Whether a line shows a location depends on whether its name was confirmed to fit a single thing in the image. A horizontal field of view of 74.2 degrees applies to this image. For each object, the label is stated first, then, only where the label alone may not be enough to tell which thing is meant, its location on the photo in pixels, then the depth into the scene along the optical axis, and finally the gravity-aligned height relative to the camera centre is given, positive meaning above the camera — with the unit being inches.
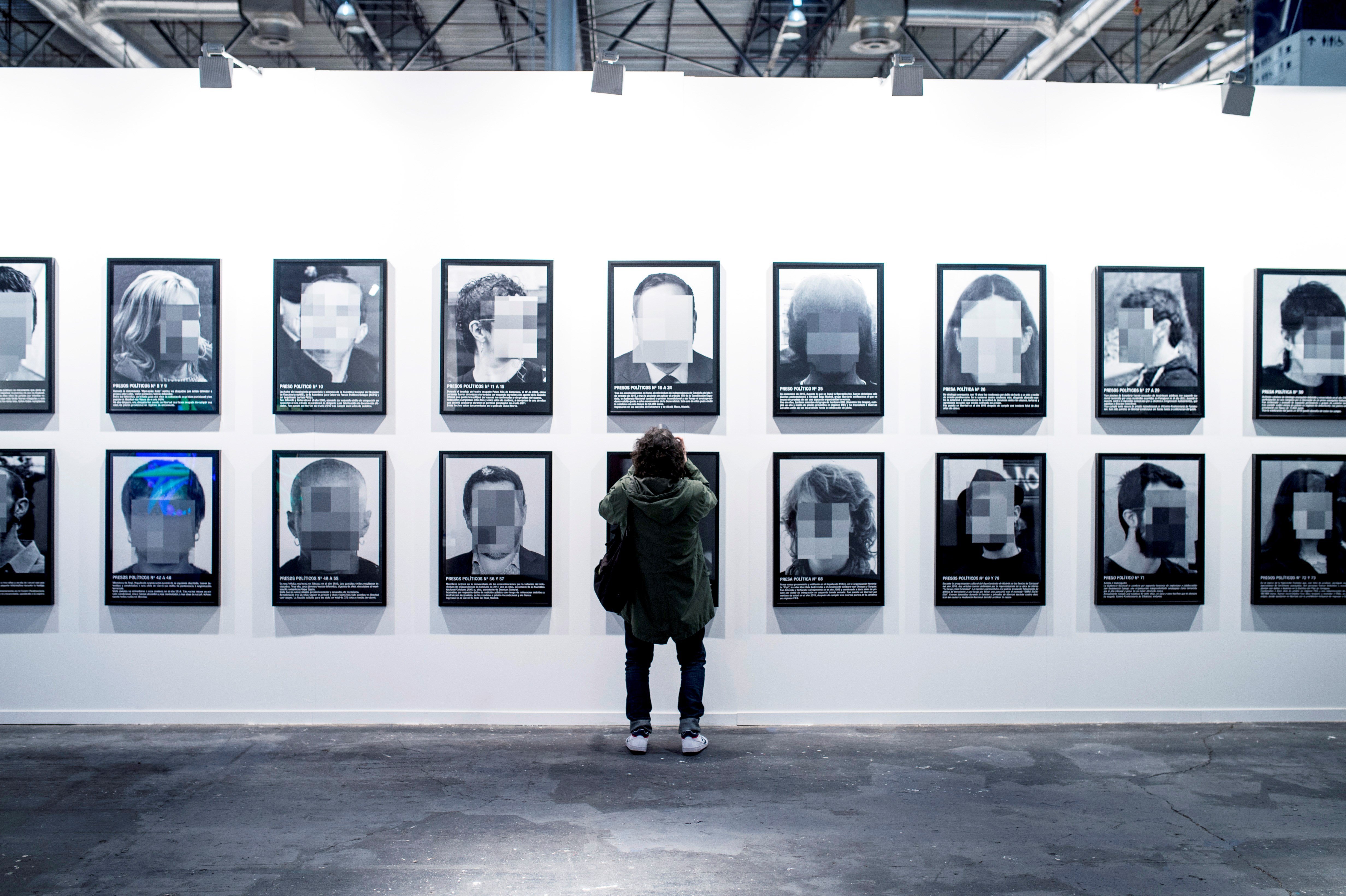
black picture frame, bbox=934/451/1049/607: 192.2 -21.8
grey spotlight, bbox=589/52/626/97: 185.5 +78.4
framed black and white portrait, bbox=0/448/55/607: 189.5 -17.2
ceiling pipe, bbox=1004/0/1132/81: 295.0 +147.6
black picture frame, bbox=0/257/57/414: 189.0 +12.7
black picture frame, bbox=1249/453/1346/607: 195.6 -25.8
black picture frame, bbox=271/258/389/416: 188.5 +20.9
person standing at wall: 169.0 -18.3
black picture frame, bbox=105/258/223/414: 188.4 +12.4
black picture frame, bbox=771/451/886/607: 190.5 -28.3
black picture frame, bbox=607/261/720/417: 189.2 +13.4
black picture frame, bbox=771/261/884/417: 190.2 +12.6
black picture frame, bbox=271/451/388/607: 189.3 -27.7
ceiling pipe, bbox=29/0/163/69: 297.9 +150.4
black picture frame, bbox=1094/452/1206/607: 193.3 -19.1
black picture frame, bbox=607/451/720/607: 189.0 -5.2
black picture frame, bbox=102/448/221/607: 189.5 -28.3
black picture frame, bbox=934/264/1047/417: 191.6 +13.2
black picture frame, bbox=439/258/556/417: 188.9 +16.1
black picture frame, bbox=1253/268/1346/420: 194.2 +13.9
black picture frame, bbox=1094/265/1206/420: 192.7 +12.7
